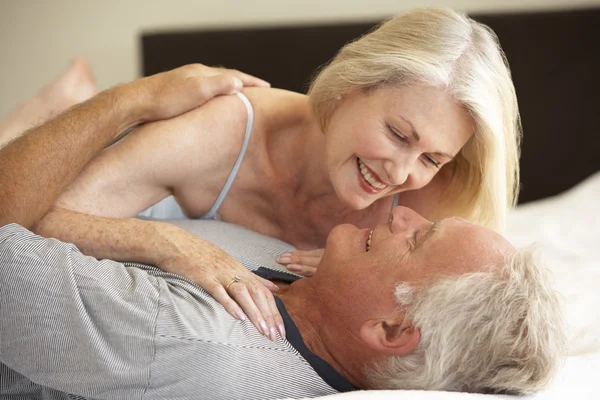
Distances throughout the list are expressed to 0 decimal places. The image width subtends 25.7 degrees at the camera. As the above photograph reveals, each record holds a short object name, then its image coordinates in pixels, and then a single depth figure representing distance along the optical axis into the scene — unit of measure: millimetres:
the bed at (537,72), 2175
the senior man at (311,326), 1261
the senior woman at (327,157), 1481
